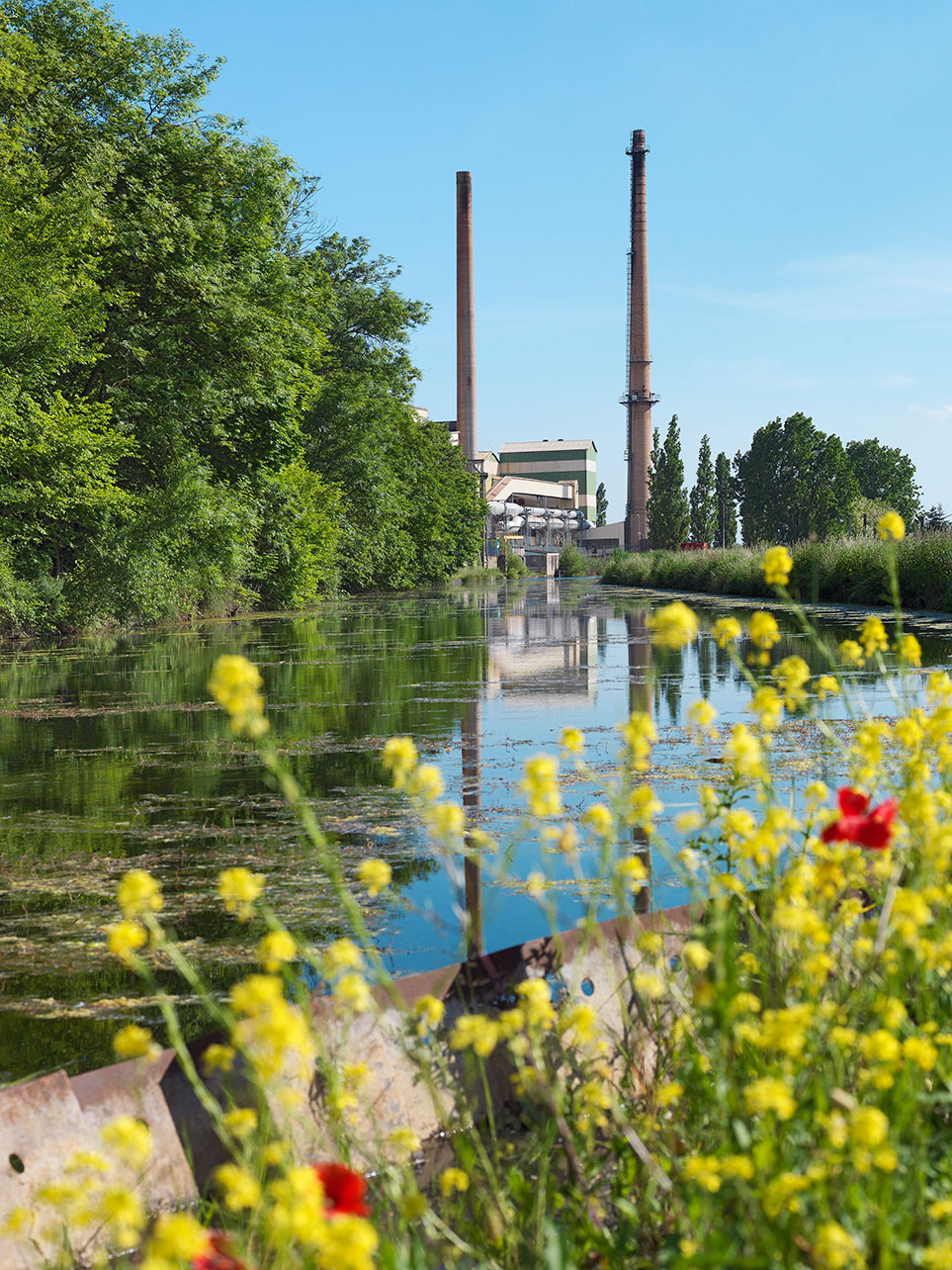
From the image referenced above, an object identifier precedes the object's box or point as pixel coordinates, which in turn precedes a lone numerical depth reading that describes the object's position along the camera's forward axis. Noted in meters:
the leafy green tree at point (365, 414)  42.28
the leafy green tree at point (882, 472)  99.31
